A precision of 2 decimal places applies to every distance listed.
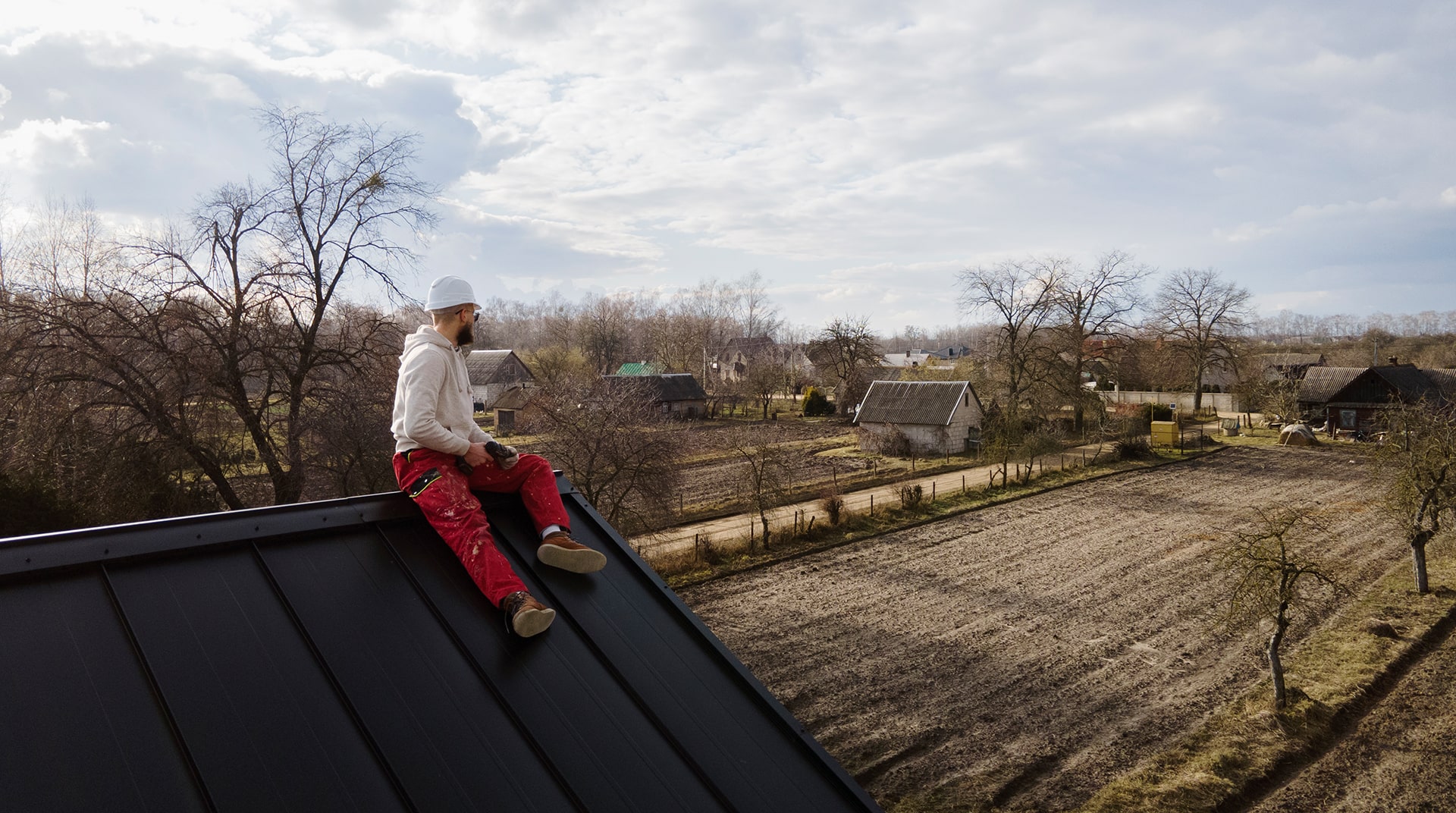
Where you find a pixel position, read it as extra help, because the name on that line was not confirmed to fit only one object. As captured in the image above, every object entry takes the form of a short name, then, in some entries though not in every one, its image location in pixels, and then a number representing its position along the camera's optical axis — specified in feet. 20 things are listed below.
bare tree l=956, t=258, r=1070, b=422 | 121.90
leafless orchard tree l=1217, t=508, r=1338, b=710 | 36.24
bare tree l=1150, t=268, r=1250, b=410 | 160.97
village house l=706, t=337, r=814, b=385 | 205.46
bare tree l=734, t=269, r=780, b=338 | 292.61
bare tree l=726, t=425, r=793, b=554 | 67.21
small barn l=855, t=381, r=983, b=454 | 112.57
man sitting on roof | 10.75
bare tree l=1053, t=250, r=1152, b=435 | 121.49
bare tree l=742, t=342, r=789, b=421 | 171.12
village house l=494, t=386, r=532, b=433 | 141.28
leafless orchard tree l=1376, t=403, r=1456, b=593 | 48.83
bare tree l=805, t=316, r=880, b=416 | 163.53
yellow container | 121.39
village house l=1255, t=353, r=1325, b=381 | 155.52
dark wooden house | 127.34
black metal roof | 7.24
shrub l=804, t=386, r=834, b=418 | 167.63
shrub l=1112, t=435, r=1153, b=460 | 111.34
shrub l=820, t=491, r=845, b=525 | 69.72
